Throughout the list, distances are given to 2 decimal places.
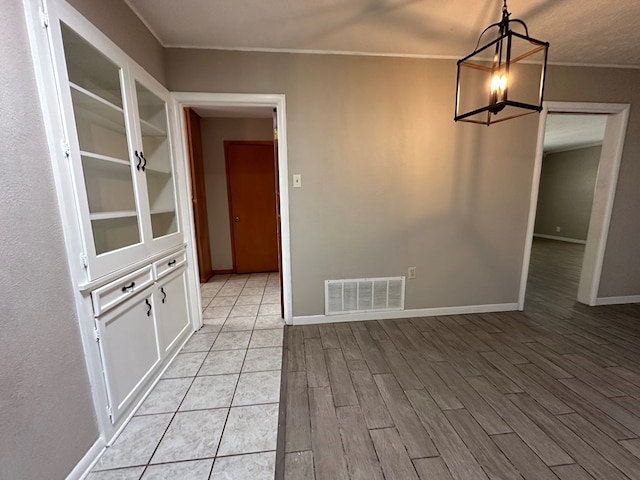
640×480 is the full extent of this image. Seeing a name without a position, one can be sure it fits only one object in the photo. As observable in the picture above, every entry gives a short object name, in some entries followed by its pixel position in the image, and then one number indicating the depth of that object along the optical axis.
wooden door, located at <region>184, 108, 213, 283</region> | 3.49
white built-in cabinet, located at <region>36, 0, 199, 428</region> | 1.20
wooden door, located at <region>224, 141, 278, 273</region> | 4.17
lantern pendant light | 2.33
